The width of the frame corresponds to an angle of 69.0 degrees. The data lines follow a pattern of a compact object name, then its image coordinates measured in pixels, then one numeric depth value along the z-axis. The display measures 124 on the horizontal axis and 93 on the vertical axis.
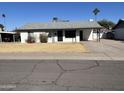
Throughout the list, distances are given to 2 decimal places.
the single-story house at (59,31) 15.10
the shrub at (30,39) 14.95
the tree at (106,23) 35.49
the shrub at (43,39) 14.64
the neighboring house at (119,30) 17.72
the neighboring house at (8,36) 18.19
